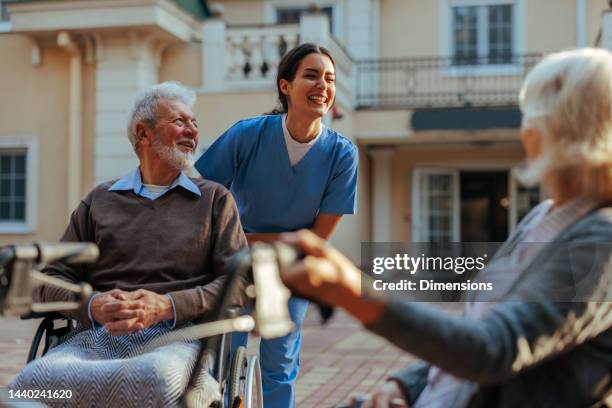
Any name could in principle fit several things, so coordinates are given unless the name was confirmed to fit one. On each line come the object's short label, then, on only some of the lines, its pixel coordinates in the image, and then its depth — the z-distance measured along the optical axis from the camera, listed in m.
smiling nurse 3.64
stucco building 13.64
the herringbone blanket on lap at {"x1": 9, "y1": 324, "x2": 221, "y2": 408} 2.64
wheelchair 2.75
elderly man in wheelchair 2.70
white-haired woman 1.42
